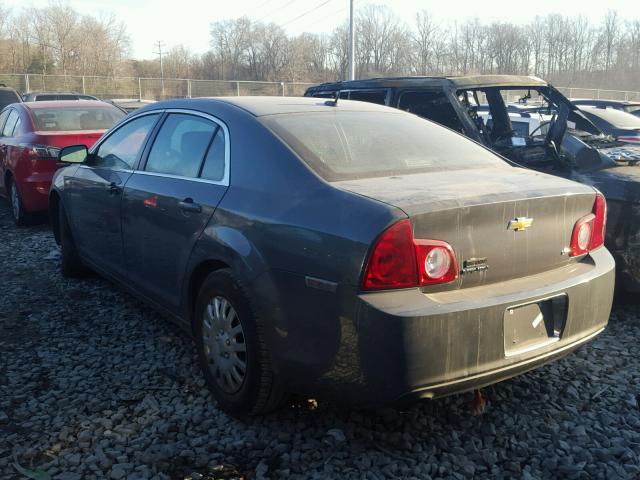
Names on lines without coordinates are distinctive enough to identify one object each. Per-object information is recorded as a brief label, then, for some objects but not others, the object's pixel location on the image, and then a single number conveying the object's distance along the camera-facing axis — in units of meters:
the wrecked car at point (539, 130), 4.27
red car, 7.41
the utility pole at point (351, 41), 28.33
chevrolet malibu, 2.47
